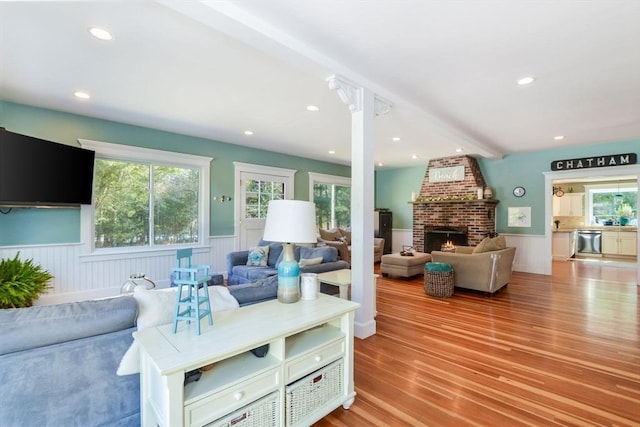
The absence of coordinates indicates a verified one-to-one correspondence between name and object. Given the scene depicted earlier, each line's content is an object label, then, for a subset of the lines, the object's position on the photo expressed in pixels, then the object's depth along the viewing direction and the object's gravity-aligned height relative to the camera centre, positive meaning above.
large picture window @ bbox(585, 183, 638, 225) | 8.45 +0.42
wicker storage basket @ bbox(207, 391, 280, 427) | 1.35 -0.94
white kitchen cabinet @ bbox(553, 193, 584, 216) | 8.64 +0.35
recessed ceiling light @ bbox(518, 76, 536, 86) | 2.94 +1.37
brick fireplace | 6.62 +0.34
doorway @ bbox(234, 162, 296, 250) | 5.97 +0.47
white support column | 2.97 +0.14
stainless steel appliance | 8.38 -0.75
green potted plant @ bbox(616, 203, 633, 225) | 8.40 +0.12
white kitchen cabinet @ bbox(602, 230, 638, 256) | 7.92 -0.71
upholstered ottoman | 5.56 -0.92
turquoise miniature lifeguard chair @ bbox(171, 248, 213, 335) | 1.42 -0.41
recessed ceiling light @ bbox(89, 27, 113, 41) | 2.23 +1.42
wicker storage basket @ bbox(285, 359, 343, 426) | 1.59 -1.00
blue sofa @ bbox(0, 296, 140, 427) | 1.27 -0.67
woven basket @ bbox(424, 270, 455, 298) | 4.42 -1.00
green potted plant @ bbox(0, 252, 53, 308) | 2.84 -0.66
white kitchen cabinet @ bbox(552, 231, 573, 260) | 8.23 -0.77
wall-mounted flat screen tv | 3.21 +0.55
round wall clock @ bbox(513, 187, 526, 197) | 6.57 +0.57
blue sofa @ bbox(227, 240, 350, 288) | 3.80 -0.64
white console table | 1.22 -0.75
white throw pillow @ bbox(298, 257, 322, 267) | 3.74 -0.56
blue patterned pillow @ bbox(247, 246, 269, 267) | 4.55 -0.61
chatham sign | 5.36 +1.04
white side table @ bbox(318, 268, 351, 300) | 3.16 -0.69
